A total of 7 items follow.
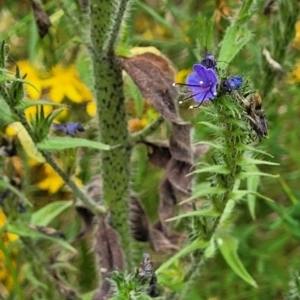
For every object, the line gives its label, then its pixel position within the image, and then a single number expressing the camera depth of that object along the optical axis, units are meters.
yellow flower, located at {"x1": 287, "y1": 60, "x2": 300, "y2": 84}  0.57
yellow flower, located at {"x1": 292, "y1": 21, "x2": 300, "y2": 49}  0.57
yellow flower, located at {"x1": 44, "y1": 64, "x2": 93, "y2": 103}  0.59
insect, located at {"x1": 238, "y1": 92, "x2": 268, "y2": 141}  0.38
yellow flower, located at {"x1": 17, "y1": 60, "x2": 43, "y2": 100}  0.59
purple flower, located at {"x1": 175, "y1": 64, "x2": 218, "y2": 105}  0.37
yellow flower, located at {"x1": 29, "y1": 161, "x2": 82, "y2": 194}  0.60
